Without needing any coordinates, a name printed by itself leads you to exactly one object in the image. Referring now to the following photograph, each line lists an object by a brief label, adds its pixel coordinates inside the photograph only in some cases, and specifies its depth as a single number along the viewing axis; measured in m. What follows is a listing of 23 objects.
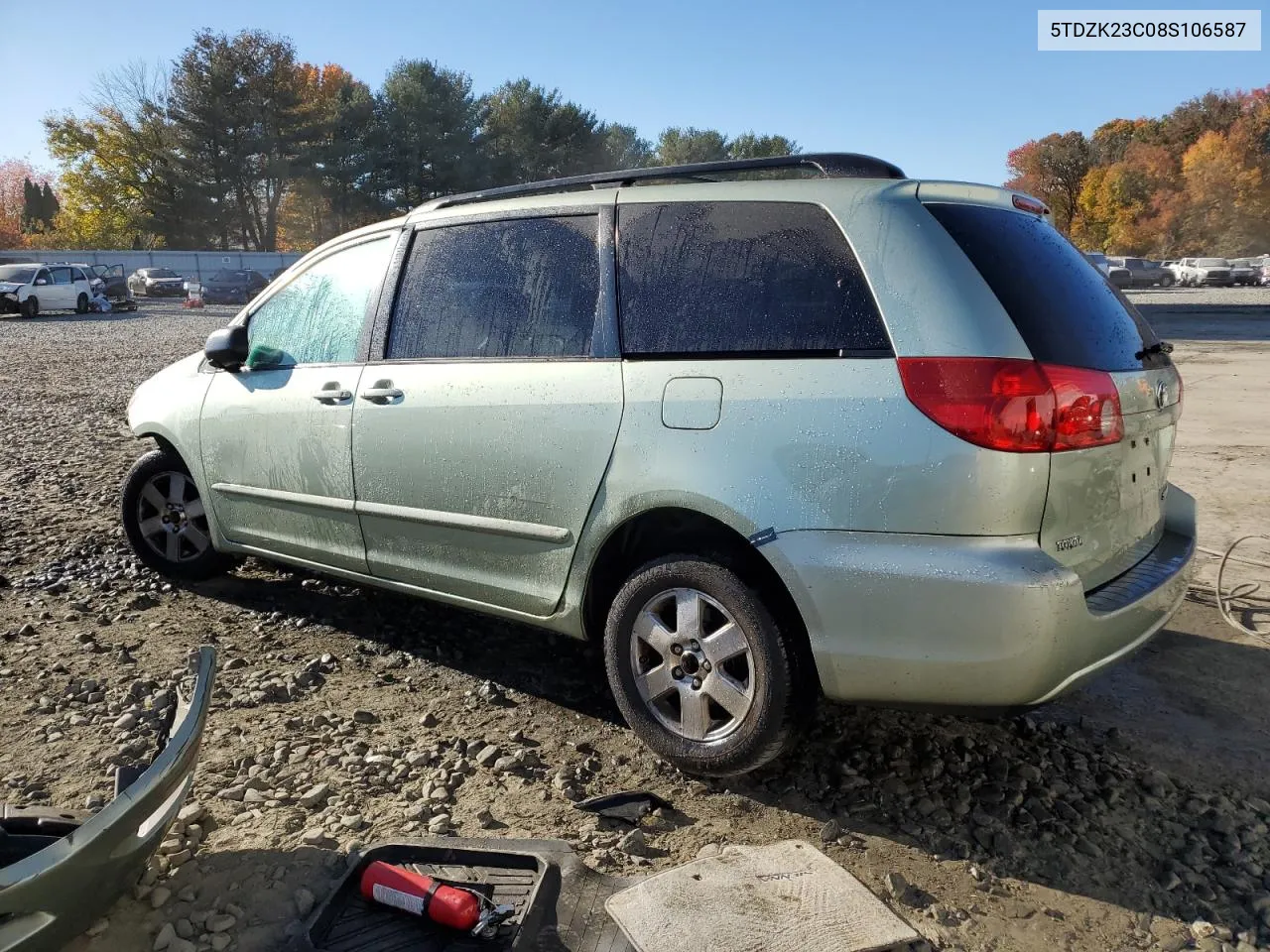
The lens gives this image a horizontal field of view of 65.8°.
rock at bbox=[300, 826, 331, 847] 2.77
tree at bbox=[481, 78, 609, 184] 57.94
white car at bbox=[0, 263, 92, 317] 28.80
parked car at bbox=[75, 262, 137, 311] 33.78
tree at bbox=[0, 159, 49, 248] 64.69
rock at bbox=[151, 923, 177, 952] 2.36
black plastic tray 2.37
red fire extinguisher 2.40
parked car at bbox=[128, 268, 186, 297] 43.25
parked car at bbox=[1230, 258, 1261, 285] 49.25
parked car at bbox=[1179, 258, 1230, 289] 48.47
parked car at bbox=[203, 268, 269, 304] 41.66
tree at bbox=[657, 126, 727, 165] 82.19
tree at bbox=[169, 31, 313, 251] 54.19
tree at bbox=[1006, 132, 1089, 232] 75.12
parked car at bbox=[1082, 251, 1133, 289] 45.31
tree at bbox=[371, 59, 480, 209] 54.72
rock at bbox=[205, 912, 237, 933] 2.42
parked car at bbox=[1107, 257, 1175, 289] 49.12
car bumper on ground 2.06
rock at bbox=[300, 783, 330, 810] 2.98
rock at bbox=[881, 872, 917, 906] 2.51
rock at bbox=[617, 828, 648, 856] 2.72
